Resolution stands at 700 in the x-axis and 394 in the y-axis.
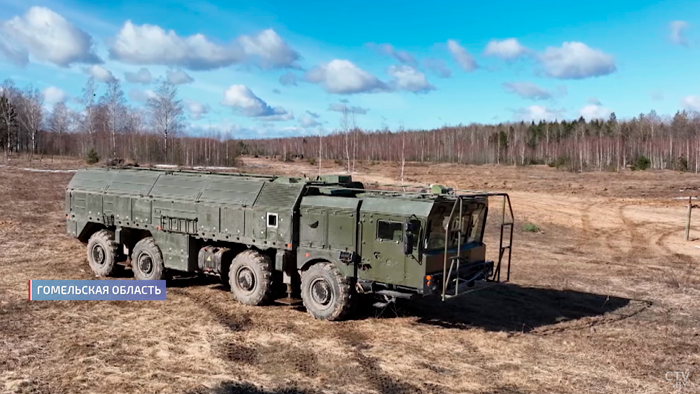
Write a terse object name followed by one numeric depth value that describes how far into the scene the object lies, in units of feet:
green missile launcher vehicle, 34.17
